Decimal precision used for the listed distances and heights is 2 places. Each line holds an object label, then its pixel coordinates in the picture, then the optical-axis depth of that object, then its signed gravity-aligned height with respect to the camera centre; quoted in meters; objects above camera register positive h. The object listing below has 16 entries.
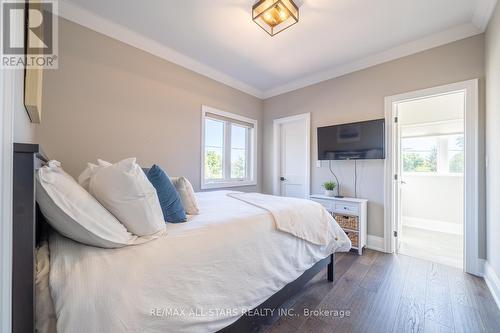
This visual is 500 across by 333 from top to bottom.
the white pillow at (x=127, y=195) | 1.00 -0.14
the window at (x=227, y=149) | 3.45 +0.32
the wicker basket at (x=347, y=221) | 2.86 -0.78
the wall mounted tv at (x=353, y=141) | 2.86 +0.39
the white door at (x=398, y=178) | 2.81 -0.15
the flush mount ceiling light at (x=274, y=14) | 1.94 +1.53
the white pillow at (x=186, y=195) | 1.61 -0.23
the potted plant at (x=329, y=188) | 3.19 -0.33
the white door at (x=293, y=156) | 3.81 +0.20
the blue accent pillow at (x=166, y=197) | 1.36 -0.21
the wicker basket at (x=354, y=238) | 2.81 -0.97
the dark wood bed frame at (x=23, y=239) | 0.66 -0.24
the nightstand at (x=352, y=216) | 2.81 -0.70
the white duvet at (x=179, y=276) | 0.72 -0.49
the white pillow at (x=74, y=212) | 0.81 -0.20
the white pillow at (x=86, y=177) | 1.15 -0.07
